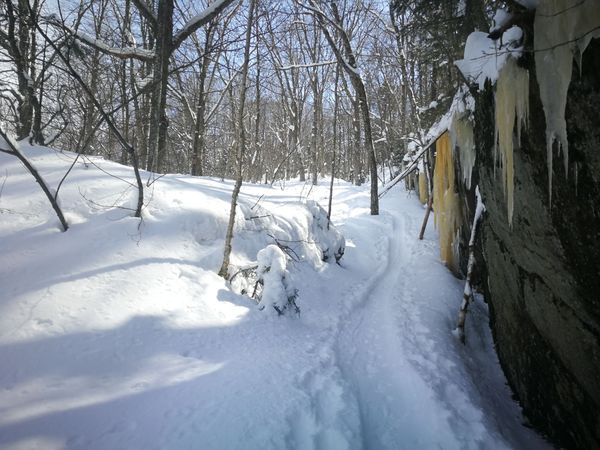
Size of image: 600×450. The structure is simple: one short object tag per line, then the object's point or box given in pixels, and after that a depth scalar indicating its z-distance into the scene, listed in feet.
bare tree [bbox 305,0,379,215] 31.00
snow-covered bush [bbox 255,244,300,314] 13.83
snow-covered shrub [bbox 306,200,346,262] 22.45
